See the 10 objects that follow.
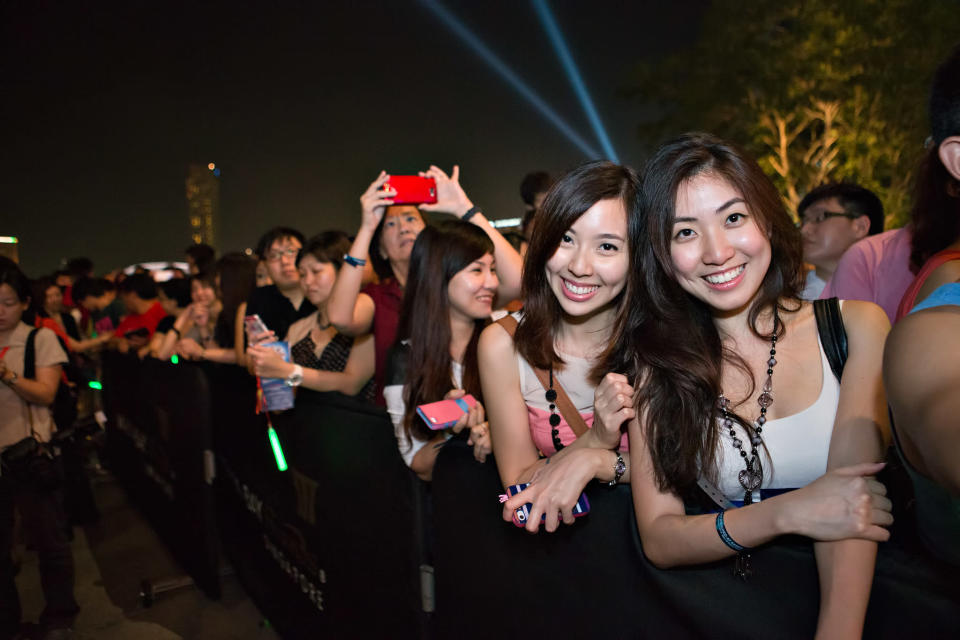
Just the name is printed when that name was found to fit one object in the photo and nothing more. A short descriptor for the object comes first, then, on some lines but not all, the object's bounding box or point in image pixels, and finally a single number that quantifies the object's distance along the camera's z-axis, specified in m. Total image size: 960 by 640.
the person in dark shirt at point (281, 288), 4.46
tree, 13.18
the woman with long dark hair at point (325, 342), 3.62
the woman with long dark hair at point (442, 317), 2.60
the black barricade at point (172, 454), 4.22
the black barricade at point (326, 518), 2.46
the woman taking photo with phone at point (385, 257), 3.26
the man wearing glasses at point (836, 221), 3.68
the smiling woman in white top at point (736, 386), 1.34
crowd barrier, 1.31
